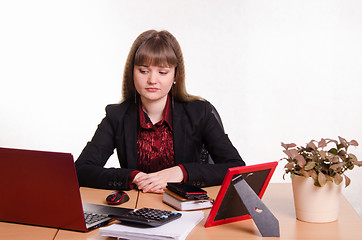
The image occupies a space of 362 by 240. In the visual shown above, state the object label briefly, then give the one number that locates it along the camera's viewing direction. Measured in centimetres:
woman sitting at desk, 220
